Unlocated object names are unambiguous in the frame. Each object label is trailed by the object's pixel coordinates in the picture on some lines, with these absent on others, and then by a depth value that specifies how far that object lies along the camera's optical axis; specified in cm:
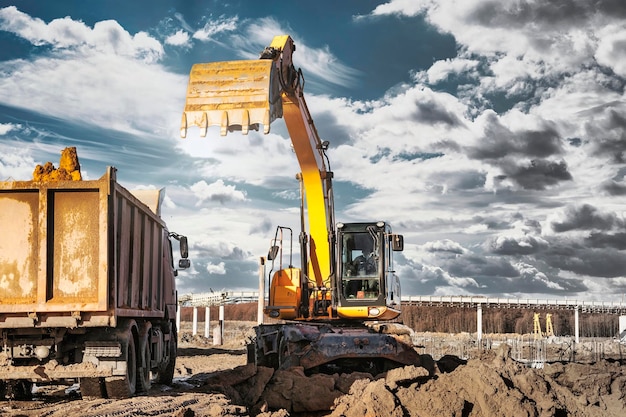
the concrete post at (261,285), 3125
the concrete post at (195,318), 5891
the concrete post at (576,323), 6879
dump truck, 1074
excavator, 1236
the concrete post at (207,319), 5395
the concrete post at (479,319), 6414
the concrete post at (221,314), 4992
